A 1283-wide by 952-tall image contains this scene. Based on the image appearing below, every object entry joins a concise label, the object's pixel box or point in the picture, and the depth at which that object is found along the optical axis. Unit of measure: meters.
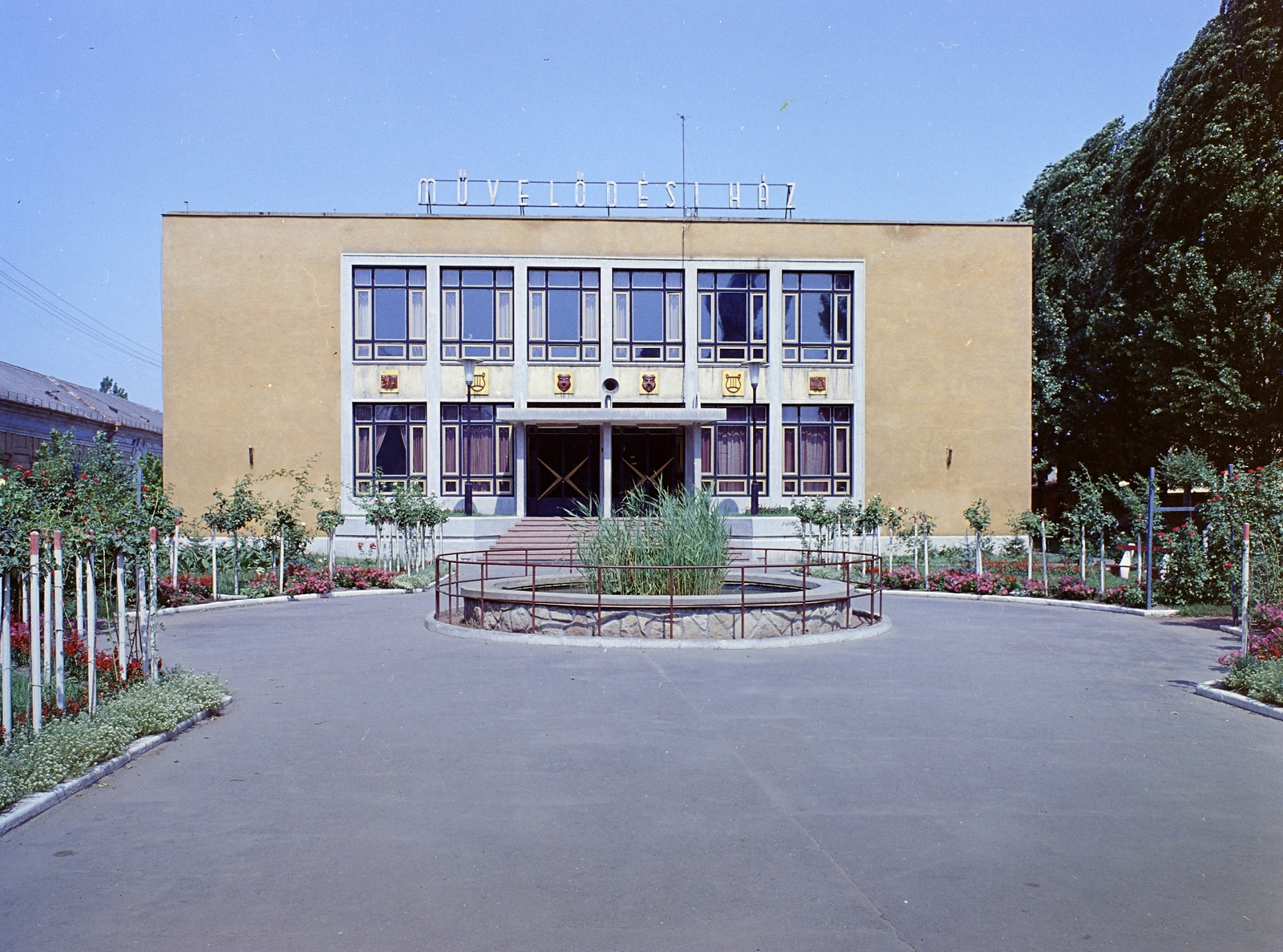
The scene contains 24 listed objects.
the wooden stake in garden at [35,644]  6.75
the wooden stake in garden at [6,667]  6.43
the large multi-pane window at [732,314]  31.66
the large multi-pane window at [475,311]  31.17
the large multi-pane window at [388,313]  30.89
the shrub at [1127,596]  17.42
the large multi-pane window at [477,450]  31.08
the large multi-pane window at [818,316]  31.75
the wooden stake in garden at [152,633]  8.88
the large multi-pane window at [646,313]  31.61
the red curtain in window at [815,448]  31.77
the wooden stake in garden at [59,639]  7.20
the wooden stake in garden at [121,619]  8.27
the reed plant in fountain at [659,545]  14.44
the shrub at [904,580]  21.39
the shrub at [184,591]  17.36
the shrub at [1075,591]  18.98
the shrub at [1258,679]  9.03
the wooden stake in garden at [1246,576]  10.59
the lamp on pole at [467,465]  30.83
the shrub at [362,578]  20.91
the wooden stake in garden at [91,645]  7.36
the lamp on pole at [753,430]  29.25
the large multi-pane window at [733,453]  31.66
